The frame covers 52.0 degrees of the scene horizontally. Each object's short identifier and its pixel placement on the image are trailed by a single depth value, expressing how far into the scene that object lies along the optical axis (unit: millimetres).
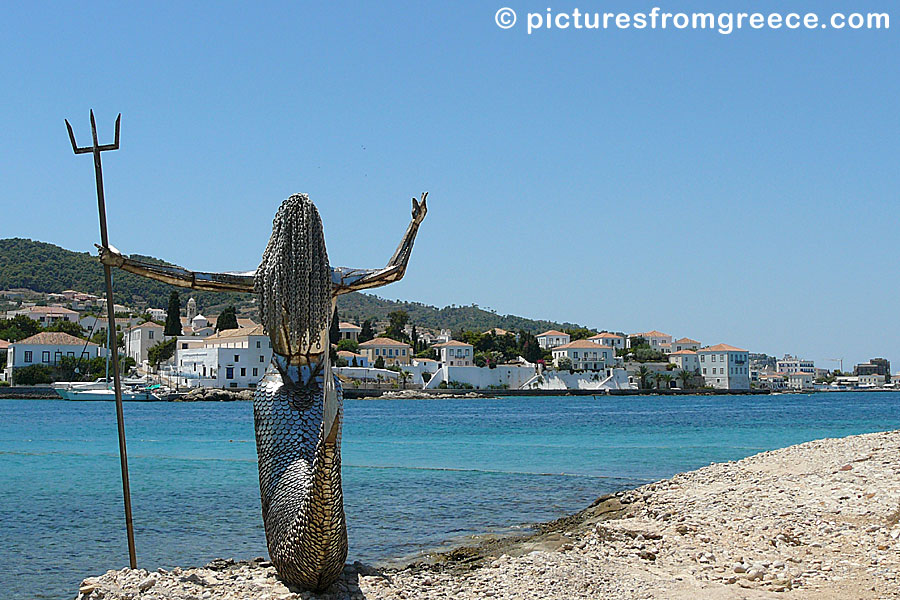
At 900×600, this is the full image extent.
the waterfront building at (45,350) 108438
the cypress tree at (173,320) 123750
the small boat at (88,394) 99250
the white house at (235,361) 107625
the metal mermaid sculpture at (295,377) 7414
